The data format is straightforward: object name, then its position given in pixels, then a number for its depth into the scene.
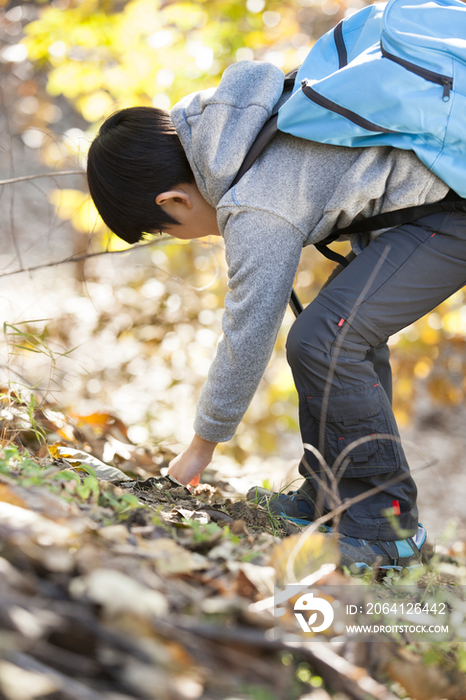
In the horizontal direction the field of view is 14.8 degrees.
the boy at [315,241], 2.93
